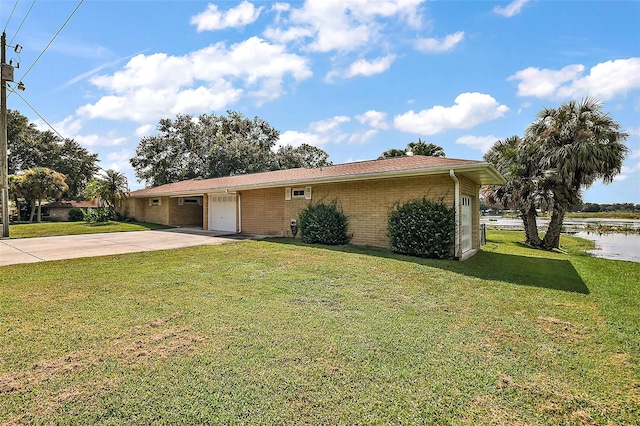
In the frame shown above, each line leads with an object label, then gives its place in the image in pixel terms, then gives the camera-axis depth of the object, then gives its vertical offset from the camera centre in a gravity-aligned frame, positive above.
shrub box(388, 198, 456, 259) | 9.11 -0.55
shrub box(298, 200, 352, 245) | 11.68 -0.51
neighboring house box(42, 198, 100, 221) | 31.49 +0.54
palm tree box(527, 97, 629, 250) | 13.60 +2.44
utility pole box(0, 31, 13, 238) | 14.89 +3.93
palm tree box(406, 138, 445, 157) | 22.33 +4.29
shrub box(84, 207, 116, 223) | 22.75 -0.14
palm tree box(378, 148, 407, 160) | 22.66 +4.10
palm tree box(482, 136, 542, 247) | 14.66 +1.12
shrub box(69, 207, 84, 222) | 27.73 -0.15
